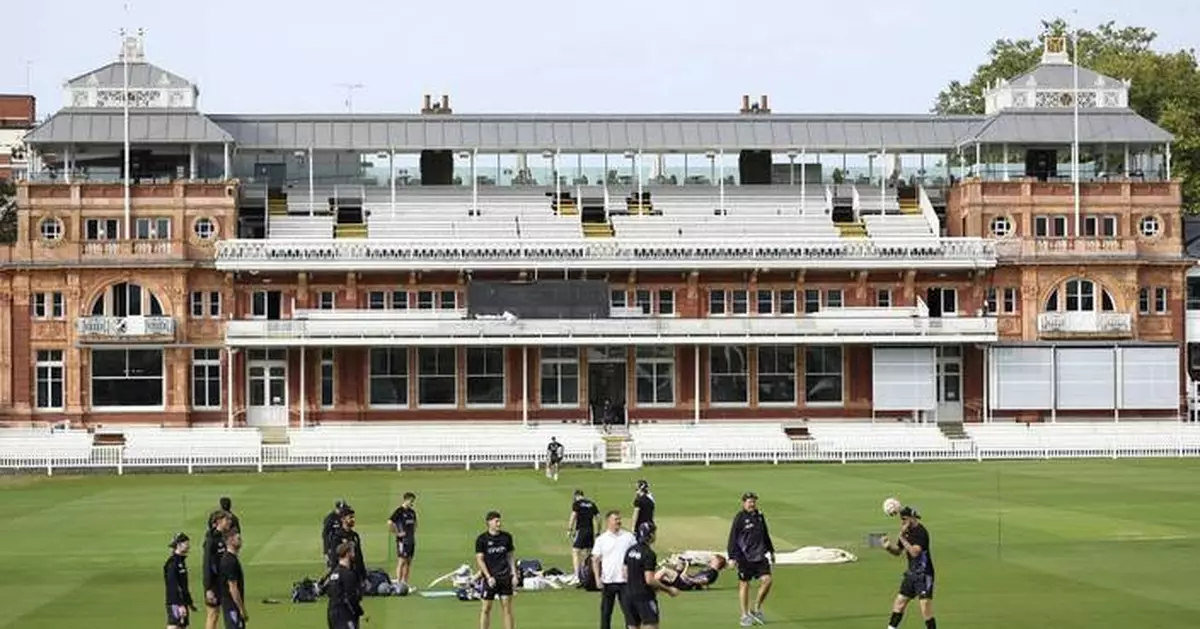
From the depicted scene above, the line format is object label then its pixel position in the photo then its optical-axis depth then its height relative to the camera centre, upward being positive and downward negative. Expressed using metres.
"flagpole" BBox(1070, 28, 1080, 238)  86.06 +7.32
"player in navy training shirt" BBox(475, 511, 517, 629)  28.61 -3.03
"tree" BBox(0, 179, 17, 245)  114.69 +7.08
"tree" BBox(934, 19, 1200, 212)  102.94 +12.92
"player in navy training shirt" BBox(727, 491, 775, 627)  30.98 -3.11
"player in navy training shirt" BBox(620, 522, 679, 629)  26.20 -3.07
